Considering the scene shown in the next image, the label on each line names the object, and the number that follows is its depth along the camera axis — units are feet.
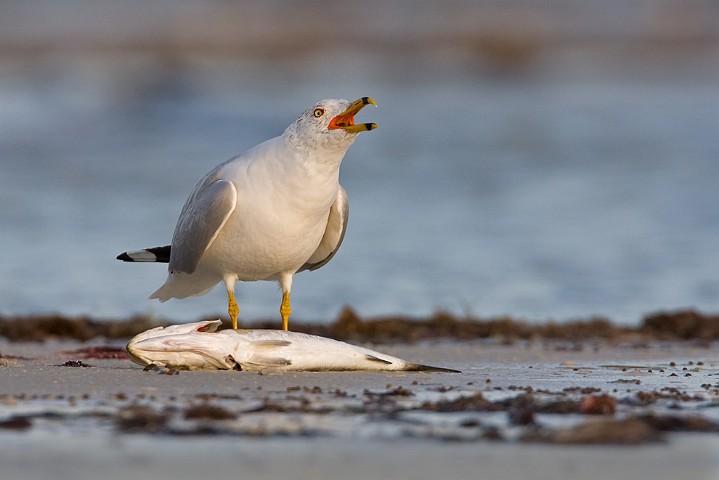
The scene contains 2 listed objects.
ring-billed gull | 46.11
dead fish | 40.88
